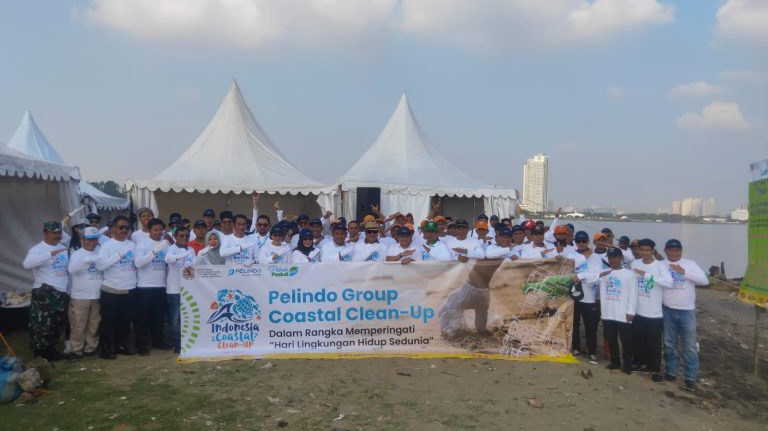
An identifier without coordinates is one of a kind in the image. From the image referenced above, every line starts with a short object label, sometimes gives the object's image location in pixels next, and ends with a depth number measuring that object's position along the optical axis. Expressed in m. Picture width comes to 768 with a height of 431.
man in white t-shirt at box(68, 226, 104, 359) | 5.26
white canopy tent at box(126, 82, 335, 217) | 11.49
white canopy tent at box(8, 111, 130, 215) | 14.48
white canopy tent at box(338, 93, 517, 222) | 12.23
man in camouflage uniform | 5.22
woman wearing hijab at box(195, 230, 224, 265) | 5.56
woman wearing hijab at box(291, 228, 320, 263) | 5.57
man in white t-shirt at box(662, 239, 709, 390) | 5.06
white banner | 5.38
